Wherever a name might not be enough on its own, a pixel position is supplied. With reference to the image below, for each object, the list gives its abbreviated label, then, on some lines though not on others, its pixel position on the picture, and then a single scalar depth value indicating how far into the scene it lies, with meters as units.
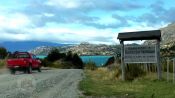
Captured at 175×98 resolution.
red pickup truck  20.48
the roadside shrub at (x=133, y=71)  13.30
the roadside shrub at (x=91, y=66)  27.39
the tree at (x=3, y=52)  34.82
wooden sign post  12.54
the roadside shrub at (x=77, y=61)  38.96
